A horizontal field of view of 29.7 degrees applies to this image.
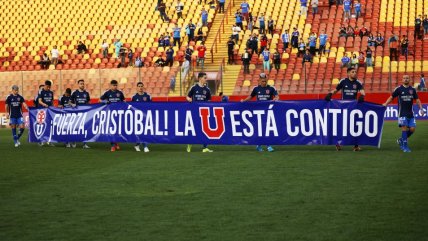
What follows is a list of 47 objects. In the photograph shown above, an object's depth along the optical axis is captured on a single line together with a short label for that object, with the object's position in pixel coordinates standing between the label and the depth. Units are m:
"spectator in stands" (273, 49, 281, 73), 39.75
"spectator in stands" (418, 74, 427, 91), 35.69
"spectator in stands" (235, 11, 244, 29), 45.06
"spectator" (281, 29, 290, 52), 41.78
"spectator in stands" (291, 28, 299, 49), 41.78
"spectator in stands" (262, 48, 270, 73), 39.62
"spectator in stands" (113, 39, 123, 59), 45.72
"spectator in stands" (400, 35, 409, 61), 39.09
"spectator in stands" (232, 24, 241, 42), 43.81
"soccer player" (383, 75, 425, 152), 18.38
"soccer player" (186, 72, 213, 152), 20.62
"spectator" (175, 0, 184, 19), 48.69
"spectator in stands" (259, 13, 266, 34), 44.28
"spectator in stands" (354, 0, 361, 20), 44.75
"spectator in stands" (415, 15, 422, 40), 41.28
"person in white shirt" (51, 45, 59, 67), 45.88
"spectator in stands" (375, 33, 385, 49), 40.69
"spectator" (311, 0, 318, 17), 46.38
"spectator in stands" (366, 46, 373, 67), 37.81
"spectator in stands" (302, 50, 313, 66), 38.91
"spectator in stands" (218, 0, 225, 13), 48.09
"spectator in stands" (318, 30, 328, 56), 40.87
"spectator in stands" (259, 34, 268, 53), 41.78
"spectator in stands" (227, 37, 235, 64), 41.34
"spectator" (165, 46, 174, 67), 41.61
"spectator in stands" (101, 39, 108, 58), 46.12
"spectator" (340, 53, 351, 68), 38.40
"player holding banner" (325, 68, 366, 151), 19.34
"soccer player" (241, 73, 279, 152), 20.22
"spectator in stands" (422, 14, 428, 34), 41.21
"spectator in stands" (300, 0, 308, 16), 46.19
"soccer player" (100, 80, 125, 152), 21.83
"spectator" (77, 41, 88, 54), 47.25
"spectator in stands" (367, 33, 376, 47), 40.75
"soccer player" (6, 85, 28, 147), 24.33
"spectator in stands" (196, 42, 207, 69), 40.92
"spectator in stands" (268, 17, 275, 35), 44.28
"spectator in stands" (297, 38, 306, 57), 40.94
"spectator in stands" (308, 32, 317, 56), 40.69
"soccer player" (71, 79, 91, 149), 23.36
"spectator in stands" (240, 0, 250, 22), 45.69
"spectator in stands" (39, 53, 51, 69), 45.62
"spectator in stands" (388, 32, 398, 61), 39.22
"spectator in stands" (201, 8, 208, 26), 46.56
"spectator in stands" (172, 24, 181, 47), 44.81
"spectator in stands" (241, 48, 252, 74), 39.59
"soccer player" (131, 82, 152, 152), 21.73
